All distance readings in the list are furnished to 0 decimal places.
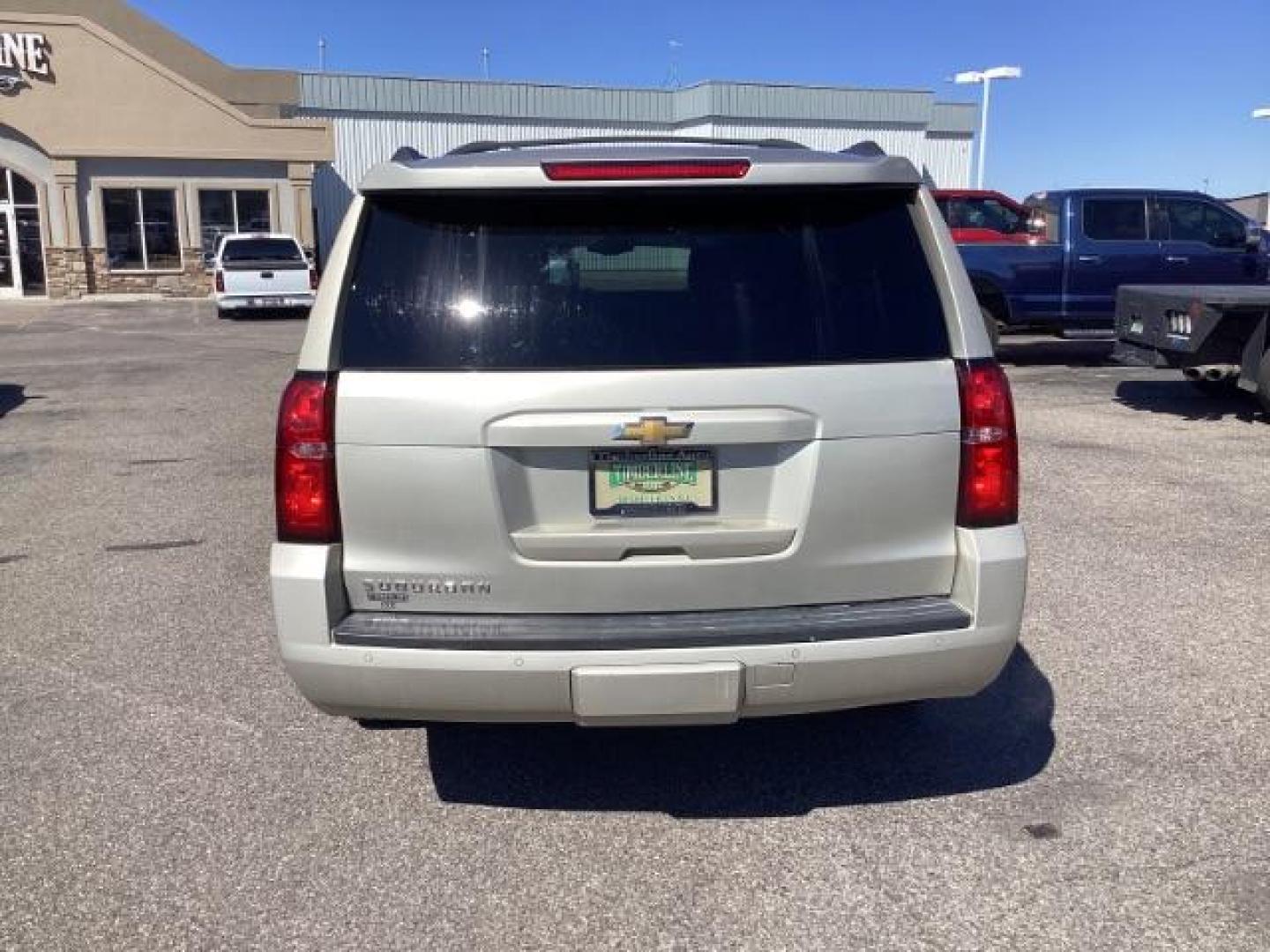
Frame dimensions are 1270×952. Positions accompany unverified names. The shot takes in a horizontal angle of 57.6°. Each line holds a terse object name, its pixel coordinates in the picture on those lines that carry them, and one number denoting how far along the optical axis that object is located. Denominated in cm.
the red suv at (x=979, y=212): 1630
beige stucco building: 2988
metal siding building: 3944
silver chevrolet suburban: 302
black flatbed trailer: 1012
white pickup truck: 2422
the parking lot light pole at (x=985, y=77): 3809
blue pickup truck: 1458
